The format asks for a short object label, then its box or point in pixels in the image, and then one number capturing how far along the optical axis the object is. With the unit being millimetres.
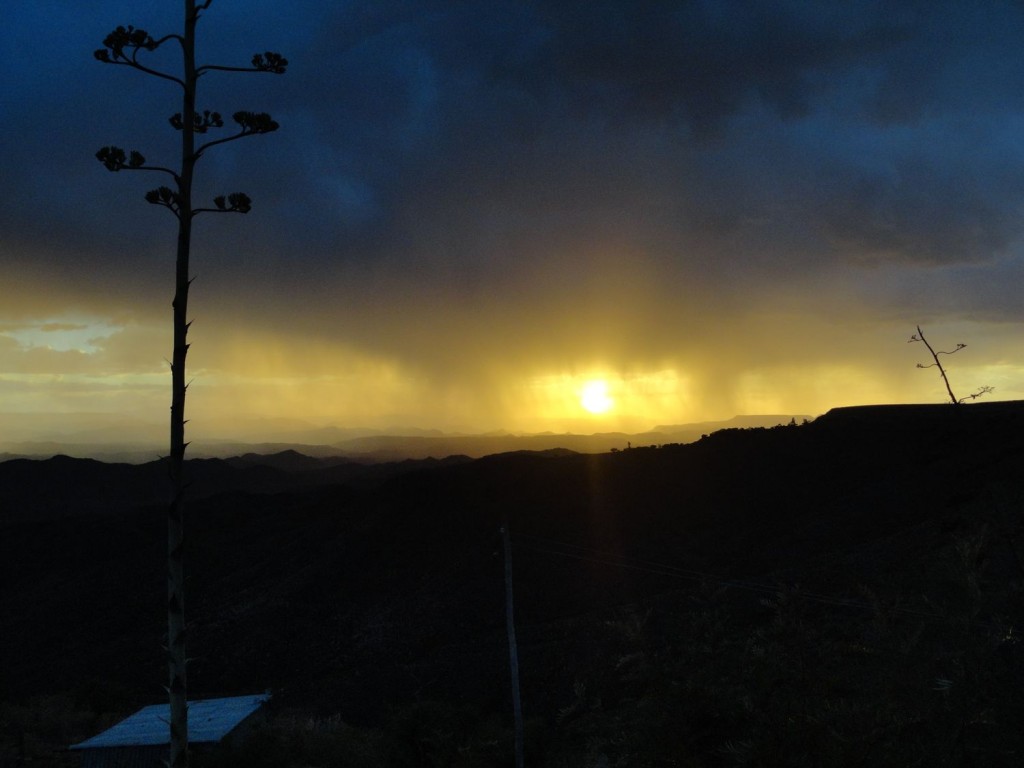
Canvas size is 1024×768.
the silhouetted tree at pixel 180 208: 5203
